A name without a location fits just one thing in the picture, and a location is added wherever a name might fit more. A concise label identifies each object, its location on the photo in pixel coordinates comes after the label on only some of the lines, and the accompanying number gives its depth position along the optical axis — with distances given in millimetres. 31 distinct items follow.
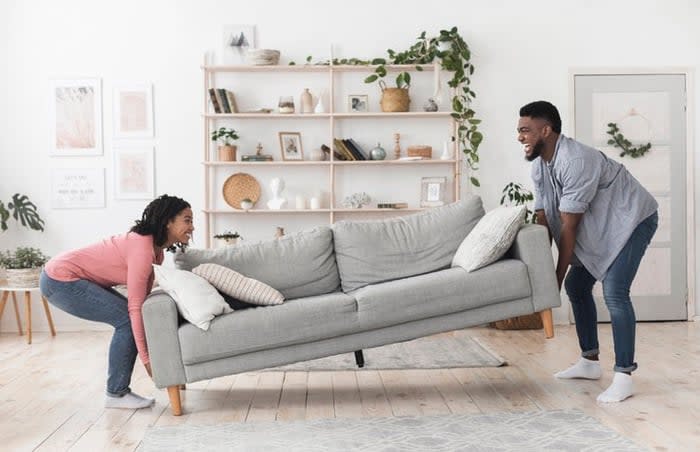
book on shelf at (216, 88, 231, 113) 6359
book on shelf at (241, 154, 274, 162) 6422
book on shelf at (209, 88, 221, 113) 6357
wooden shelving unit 6371
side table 5964
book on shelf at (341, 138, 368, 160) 6426
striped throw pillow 3988
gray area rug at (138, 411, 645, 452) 3184
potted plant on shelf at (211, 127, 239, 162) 6410
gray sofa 3738
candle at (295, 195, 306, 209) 6418
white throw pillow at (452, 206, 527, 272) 4004
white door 6523
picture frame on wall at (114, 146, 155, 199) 6523
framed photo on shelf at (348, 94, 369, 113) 6523
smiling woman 3904
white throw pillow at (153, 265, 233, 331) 3723
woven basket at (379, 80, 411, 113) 6395
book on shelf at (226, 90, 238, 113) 6371
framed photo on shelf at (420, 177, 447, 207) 6523
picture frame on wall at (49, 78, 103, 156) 6508
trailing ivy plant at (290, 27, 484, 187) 6340
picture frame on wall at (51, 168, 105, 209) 6512
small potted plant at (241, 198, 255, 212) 6400
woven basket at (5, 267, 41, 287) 6016
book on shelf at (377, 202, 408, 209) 6438
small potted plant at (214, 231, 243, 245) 6191
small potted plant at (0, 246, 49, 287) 6023
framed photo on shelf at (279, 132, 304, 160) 6492
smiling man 3922
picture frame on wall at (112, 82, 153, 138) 6508
